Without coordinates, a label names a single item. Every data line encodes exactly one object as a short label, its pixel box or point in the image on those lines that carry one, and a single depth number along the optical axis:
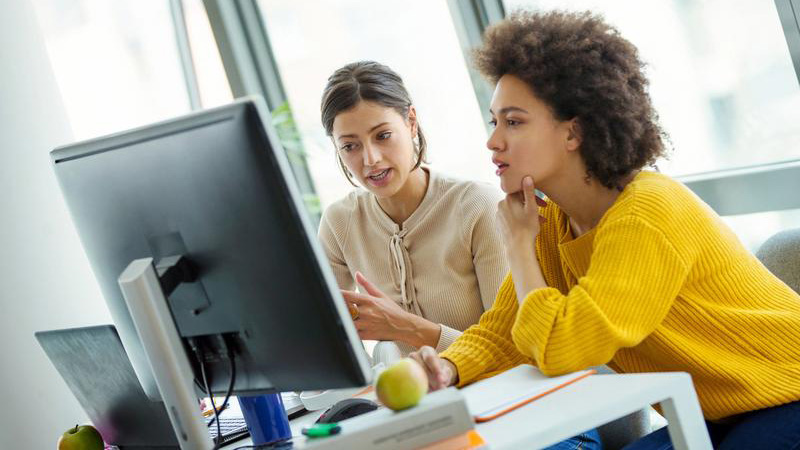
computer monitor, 2.06
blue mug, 2.40
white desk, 2.14
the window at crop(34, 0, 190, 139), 4.75
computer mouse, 2.43
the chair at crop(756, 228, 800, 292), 2.66
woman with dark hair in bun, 3.12
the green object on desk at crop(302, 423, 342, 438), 2.09
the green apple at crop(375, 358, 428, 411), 2.10
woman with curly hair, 2.38
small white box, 2.07
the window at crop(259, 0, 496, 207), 4.86
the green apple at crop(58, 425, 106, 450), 2.54
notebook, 2.25
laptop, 2.54
